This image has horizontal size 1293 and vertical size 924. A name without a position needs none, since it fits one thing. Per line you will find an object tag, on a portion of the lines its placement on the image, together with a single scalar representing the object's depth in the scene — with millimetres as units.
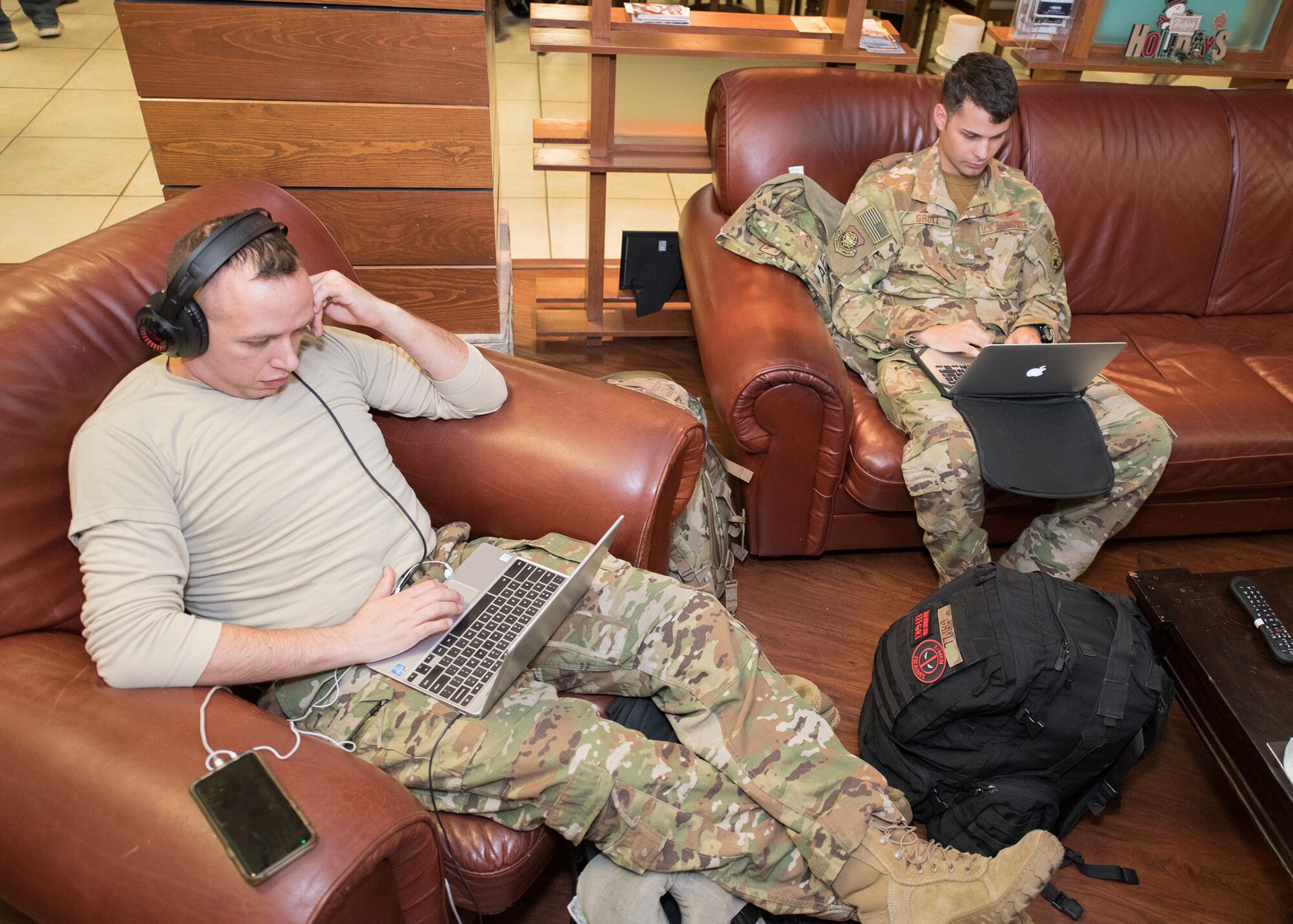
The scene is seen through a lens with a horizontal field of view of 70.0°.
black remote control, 1745
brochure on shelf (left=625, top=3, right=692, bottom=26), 2660
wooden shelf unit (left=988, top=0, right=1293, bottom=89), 2803
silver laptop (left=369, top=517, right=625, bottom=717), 1409
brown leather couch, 2170
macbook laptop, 2023
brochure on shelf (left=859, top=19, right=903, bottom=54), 2758
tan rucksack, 2109
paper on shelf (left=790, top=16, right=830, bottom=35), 2777
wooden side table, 1594
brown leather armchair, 1097
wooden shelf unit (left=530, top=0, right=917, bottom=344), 2574
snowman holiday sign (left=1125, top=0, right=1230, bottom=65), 2822
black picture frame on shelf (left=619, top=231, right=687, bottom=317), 2910
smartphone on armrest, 1071
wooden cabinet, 2307
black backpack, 1710
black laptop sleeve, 2049
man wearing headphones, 1303
